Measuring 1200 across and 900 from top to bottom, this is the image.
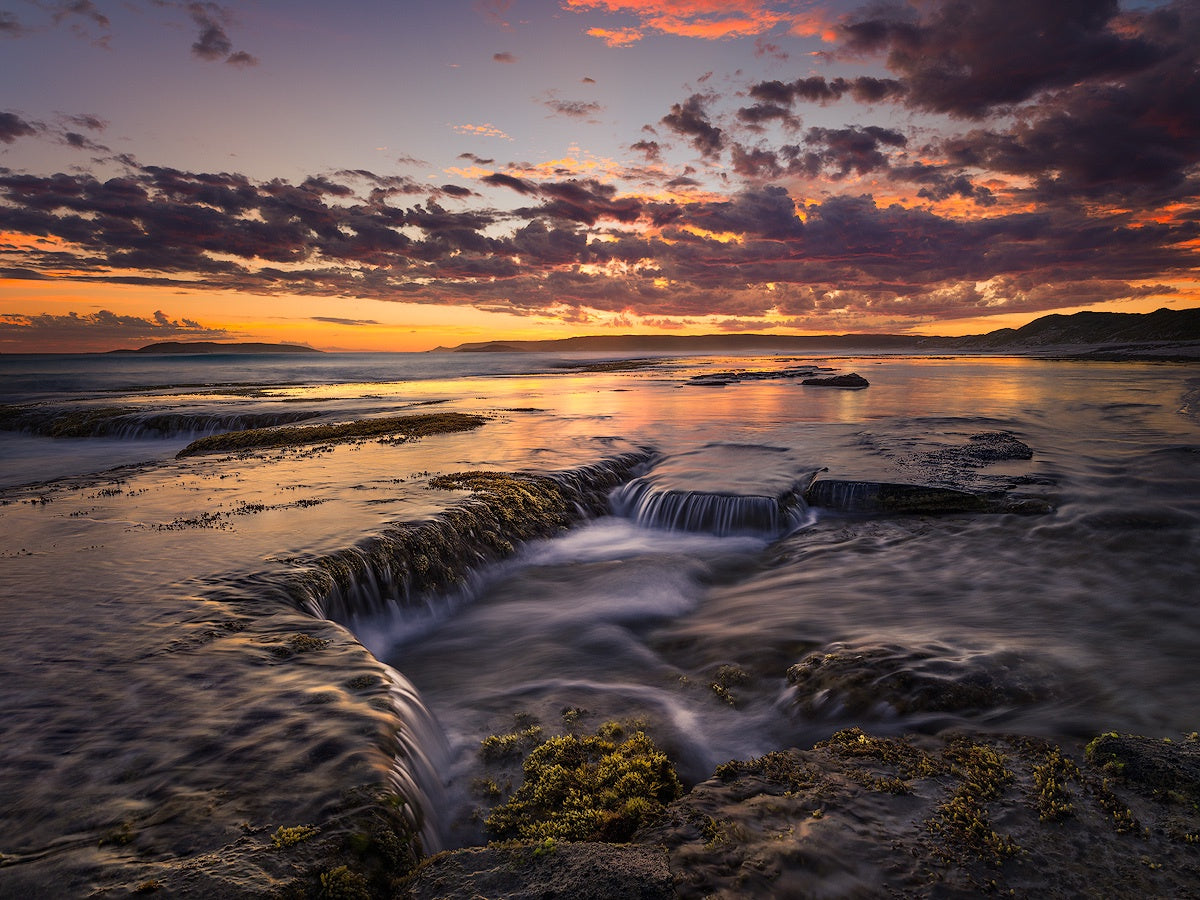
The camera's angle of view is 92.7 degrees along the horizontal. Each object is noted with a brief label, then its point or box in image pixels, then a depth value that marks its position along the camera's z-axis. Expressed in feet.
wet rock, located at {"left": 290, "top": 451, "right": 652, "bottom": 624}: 25.94
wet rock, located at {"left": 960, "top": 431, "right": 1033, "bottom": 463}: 57.36
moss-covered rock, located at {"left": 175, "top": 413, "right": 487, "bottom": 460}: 65.51
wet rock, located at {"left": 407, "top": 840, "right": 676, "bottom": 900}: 10.25
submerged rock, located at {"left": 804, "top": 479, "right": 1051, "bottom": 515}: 42.50
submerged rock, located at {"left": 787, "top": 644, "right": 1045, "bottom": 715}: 18.29
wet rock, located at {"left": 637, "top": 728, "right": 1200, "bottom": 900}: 10.59
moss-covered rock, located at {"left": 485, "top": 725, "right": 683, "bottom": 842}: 12.98
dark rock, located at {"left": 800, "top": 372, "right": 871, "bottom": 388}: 148.87
